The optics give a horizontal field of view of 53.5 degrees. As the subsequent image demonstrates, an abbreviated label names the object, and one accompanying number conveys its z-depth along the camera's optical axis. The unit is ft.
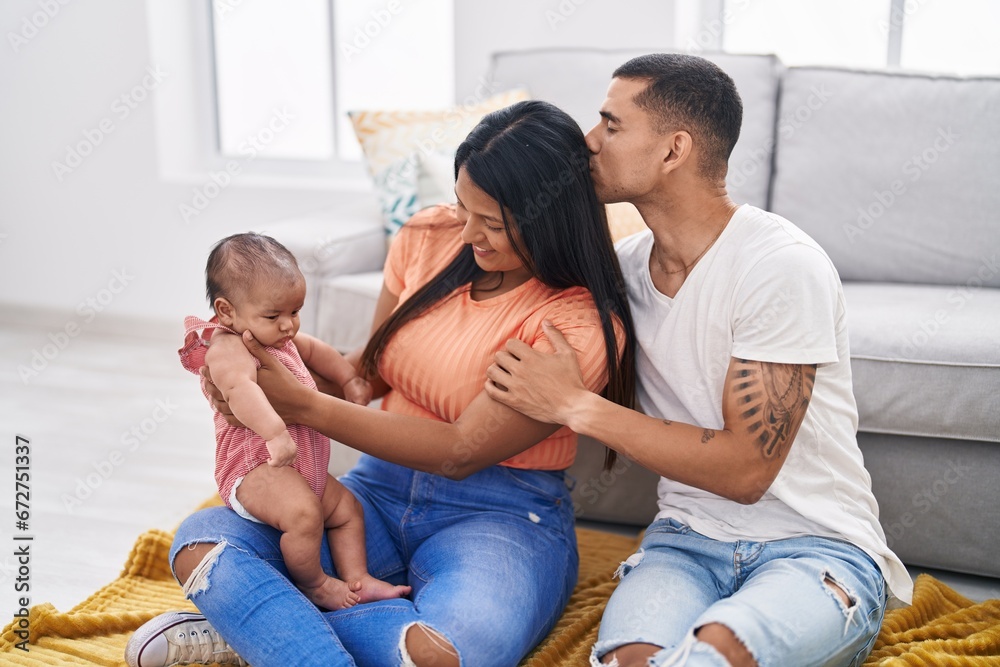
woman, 4.47
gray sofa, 5.90
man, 4.37
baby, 4.63
